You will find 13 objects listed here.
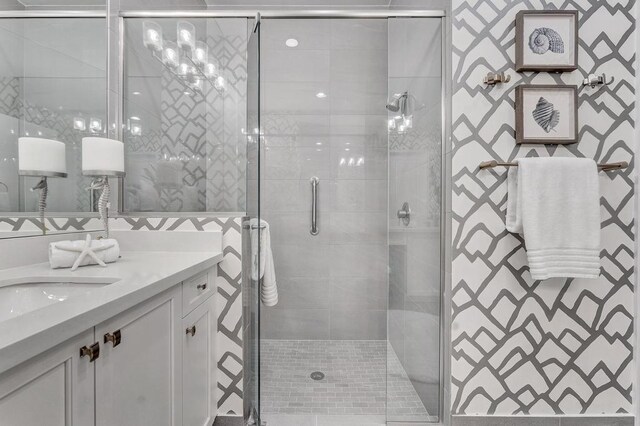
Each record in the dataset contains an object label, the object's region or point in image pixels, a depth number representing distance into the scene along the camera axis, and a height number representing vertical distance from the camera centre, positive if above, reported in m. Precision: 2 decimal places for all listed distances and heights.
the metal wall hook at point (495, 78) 1.39 +0.60
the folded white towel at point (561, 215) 1.33 -0.01
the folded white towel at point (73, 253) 1.14 -0.17
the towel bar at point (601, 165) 1.35 +0.21
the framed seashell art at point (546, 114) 1.41 +0.44
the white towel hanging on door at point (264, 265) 1.47 -0.29
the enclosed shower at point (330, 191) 2.30 +0.15
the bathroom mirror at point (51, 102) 1.09 +0.42
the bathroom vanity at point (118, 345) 0.59 -0.35
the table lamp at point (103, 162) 1.30 +0.20
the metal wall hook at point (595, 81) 1.39 +0.59
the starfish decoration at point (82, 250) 1.15 -0.16
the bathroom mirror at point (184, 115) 1.68 +0.52
